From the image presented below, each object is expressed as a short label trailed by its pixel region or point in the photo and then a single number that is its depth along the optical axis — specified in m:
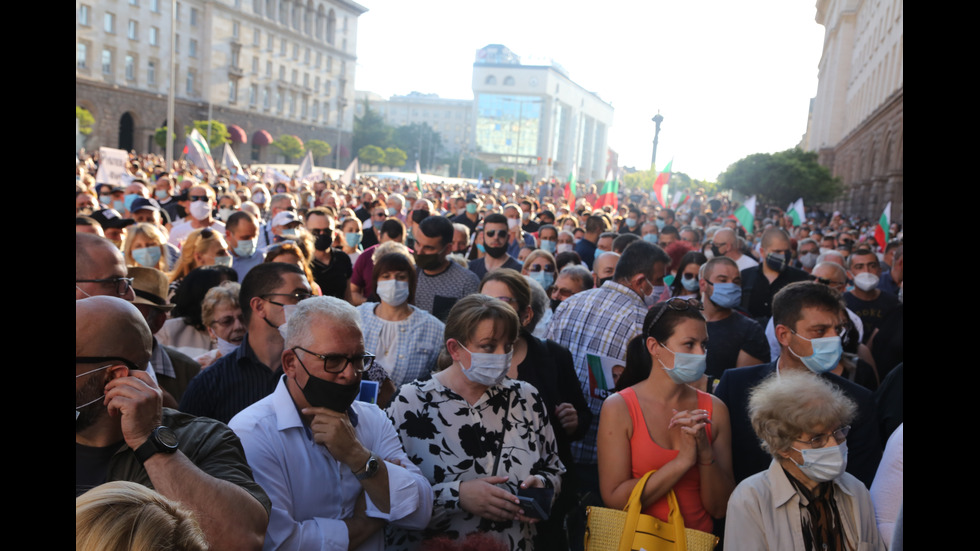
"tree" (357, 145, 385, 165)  89.25
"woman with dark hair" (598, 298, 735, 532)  3.45
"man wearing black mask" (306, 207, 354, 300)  7.44
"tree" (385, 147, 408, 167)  92.44
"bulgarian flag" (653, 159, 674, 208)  24.67
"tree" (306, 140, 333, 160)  75.19
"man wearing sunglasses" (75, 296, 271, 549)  2.14
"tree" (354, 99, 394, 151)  100.88
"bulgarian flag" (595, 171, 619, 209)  21.30
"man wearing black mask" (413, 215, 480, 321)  6.64
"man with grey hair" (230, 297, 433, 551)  2.74
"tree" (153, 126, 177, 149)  50.68
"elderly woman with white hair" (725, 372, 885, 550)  3.05
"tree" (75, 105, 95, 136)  48.31
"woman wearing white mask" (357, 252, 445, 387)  5.01
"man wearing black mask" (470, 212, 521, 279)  8.09
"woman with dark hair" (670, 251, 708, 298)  7.13
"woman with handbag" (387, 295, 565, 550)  3.32
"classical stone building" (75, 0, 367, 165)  58.59
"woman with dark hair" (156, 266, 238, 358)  4.85
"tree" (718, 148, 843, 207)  38.84
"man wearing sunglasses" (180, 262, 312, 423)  3.60
